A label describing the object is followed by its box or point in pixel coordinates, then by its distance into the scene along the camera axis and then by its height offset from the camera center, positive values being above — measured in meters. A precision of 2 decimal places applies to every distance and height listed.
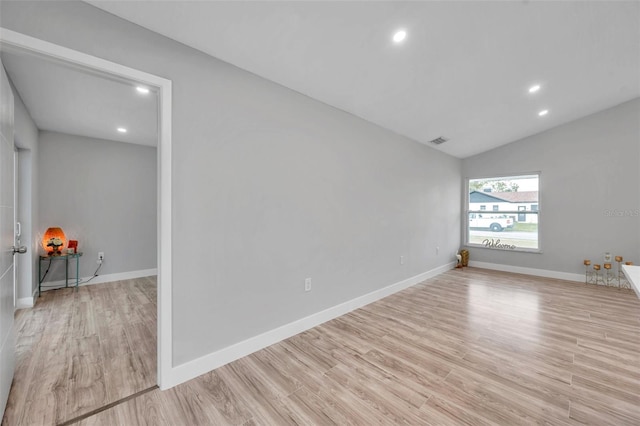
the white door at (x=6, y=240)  1.52 -0.17
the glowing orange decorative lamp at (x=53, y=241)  3.79 -0.42
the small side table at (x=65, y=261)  3.75 -0.73
